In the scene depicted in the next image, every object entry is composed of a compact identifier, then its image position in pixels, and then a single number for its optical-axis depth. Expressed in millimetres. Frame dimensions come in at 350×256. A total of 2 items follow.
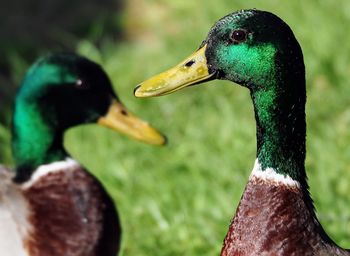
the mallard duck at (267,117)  6121
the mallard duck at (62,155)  8281
